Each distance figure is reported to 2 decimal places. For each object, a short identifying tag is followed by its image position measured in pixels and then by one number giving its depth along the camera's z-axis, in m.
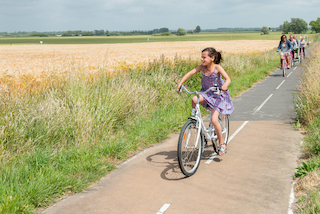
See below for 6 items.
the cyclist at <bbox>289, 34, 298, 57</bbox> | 22.31
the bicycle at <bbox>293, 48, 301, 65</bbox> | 24.32
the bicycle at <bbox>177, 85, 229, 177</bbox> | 5.11
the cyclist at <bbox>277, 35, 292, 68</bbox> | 20.26
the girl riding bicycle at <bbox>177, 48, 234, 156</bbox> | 5.51
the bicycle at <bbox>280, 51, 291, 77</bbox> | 20.34
